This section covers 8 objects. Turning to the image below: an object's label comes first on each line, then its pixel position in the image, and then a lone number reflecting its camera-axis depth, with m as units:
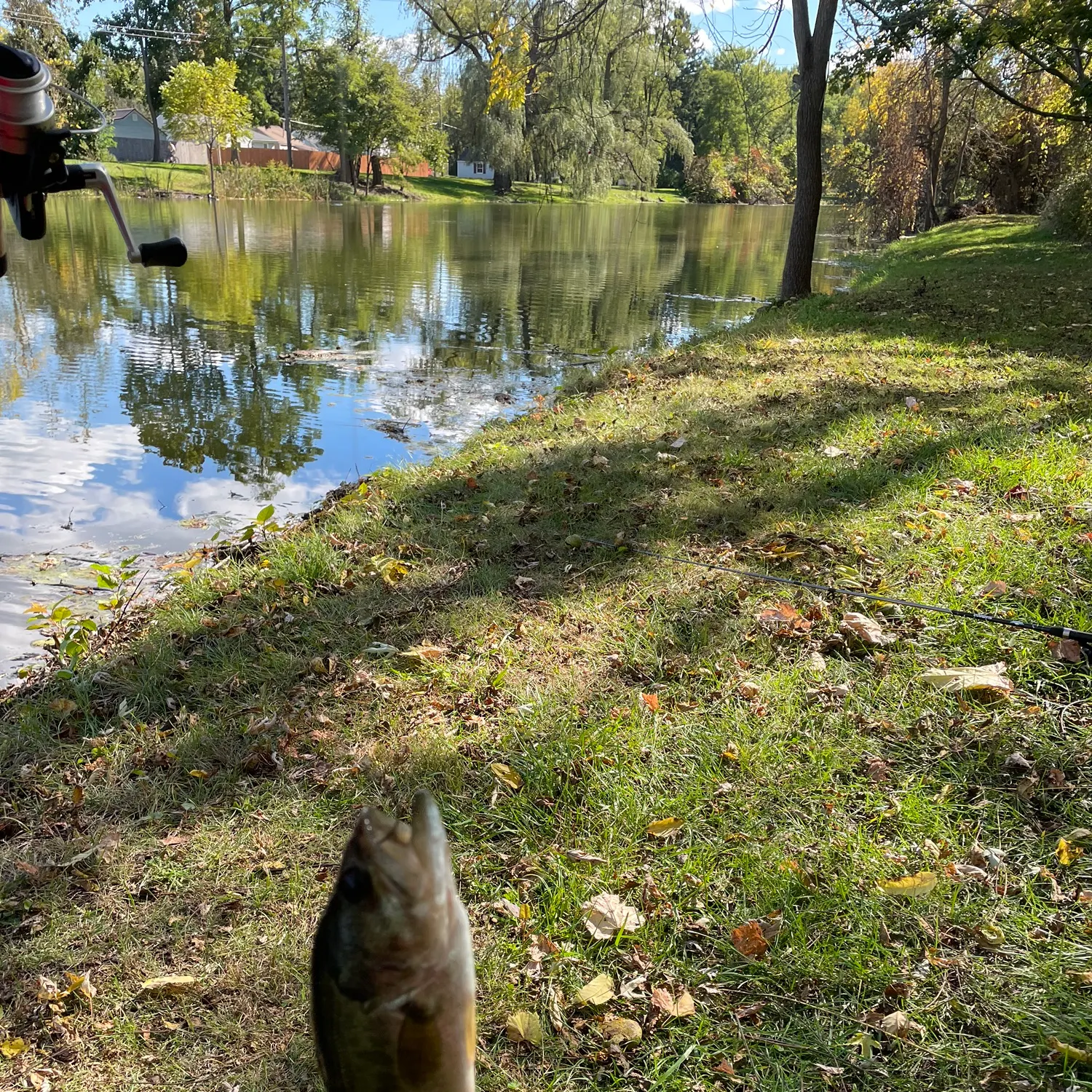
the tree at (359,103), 54.72
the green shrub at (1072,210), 19.59
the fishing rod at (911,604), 3.21
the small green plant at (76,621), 4.58
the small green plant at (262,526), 6.08
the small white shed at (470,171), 77.81
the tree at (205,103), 44.69
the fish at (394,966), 0.96
